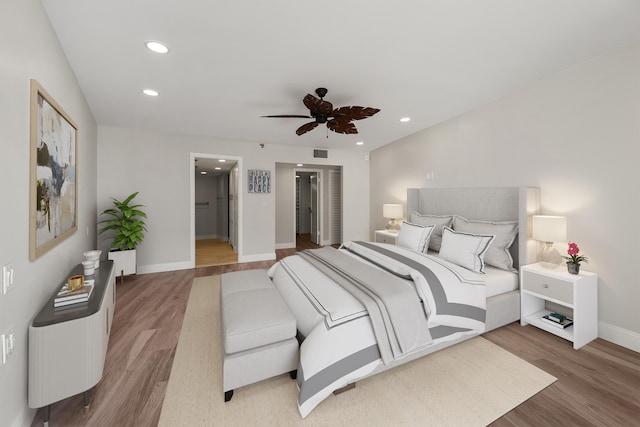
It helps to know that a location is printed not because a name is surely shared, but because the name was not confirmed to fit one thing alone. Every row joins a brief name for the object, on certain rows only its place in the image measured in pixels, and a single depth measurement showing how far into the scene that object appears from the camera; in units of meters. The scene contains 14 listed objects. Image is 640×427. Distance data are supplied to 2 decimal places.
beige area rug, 1.49
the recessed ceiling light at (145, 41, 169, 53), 1.98
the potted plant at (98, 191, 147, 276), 3.79
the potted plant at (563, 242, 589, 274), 2.28
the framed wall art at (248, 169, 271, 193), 5.06
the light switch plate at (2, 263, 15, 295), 1.16
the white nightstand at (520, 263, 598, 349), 2.19
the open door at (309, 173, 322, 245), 7.01
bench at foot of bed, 1.59
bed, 1.60
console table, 1.35
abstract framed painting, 1.47
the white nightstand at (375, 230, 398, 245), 4.58
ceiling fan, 2.55
